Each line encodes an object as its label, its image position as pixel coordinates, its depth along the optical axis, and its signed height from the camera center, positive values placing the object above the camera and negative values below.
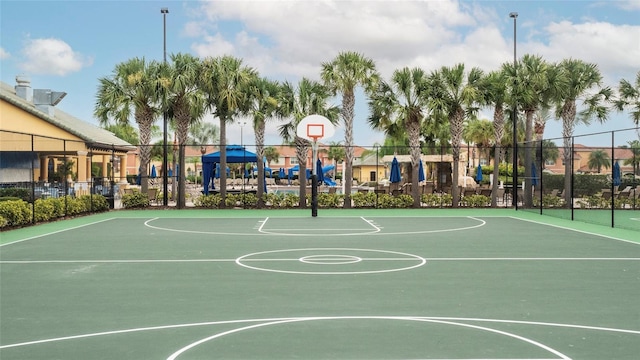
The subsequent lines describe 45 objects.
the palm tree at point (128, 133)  71.56 +4.03
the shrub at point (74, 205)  21.95 -1.22
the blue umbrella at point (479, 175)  36.53 -0.32
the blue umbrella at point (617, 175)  26.23 -0.24
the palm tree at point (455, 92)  26.66 +3.15
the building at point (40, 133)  25.86 +1.74
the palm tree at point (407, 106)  26.92 +2.59
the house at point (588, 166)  41.49 +0.28
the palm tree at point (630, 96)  30.19 +3.36
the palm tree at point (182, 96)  26.16 +2.94
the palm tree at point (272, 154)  82.69 +1.98
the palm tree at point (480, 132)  55.94 +3.14
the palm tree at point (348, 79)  26.30 +3.60
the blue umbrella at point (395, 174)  29.98 -0.21
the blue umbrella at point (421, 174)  31.51 -0.23
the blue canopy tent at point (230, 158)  28.25 +0.49
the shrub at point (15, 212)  17.42 -1.14
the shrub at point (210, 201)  26.78 -1.27
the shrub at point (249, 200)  26.88 -1.24
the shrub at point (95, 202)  23.66 -1.21
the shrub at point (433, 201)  27.70 -1.32
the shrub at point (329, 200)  27.12 -1.26
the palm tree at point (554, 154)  48.19 +1.11
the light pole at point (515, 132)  26.39 +1.54
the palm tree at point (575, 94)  27.31 +3.16
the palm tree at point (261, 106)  26.48 +2.56
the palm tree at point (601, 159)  39.39 +0.60
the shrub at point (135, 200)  26.64 -1.23
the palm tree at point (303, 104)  26.39 +2.61
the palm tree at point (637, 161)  29.94 +0.38
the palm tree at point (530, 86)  26.67 +3.38
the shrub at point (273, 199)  26.94 -1.21
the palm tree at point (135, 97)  26.31 +2.90
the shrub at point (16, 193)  21.72 -0.77
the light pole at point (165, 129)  26.87 +1.66
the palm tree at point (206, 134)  79.00 +4.32
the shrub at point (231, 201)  26.91 -1.28
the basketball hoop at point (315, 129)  24.03 +1.52
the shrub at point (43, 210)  19.53 -1.20
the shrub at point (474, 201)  27.56 -1.32
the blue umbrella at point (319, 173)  31.94 -0.21
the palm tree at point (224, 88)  25.98 +3.22
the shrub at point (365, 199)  27.00 -1.21
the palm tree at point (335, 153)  85.21 +2.13
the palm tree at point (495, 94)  26.98 +3.08
